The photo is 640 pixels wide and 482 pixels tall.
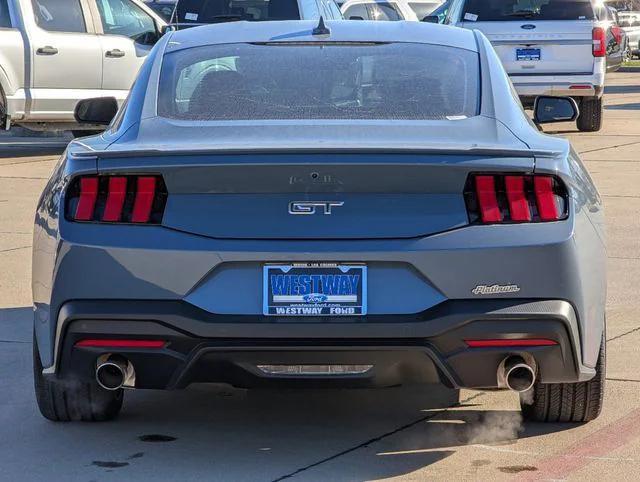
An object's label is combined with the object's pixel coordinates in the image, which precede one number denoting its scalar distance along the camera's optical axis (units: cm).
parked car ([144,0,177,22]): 2295
